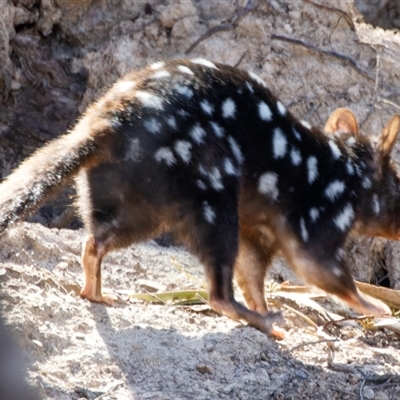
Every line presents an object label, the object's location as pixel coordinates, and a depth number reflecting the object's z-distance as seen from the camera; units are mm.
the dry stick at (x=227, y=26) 14008
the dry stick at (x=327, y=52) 14078
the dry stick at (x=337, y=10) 14281
